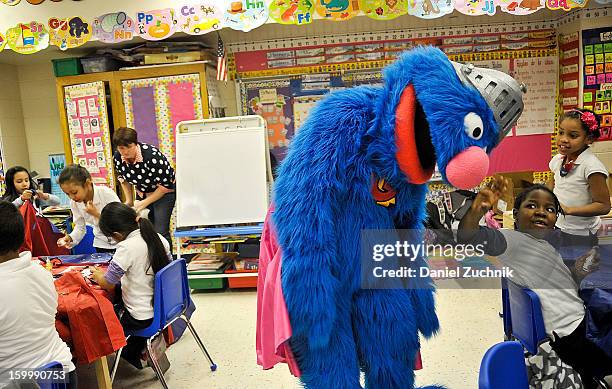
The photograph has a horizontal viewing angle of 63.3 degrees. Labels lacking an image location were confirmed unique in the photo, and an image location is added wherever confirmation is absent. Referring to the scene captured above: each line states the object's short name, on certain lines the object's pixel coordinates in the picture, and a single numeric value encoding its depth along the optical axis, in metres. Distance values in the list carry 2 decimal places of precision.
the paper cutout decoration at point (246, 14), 3.86
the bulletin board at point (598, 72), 4.21
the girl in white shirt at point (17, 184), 3.69
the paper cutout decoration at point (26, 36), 4.15
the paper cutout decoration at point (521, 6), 3.76
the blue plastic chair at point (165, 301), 2.35
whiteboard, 3.92
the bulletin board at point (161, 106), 4.45
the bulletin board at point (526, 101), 4.62
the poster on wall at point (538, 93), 4.61
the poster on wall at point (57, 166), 5.18
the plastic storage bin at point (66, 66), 4.55
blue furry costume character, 1.19
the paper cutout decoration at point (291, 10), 3.84
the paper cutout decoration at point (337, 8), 3.84
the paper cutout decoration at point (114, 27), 4.07
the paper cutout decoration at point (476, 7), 3.78
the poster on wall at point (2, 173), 4.88
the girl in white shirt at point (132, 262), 2.35
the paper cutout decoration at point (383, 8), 3.81
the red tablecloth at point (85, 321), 2.13
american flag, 4.29
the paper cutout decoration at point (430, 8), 3.79
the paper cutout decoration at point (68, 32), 4.10
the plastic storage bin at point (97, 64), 4.54
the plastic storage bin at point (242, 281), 4.04
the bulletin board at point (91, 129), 4.58
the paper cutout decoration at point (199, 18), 3.97
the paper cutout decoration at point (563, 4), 3.72
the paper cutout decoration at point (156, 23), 4.03
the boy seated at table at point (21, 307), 1.72
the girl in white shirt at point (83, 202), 3.03
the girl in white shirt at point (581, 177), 2.58
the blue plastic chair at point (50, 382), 1.66
